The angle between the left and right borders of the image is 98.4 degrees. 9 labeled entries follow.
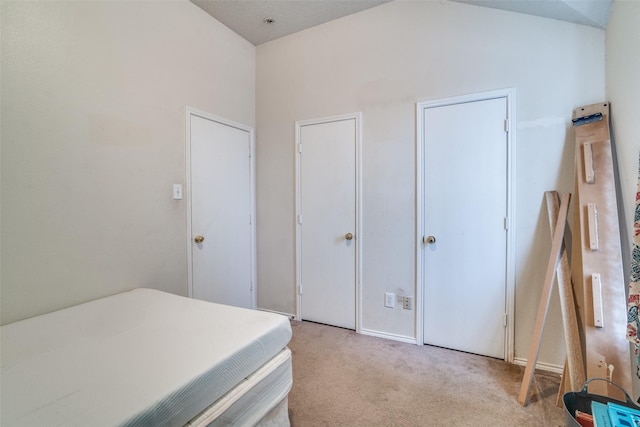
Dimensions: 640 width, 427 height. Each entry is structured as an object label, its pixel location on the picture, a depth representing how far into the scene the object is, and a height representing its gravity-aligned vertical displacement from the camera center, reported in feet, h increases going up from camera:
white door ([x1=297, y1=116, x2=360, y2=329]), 8.80 -0.40
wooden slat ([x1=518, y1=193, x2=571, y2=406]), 5.52 -1.89
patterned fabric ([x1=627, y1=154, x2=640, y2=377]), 3.76 -1.14
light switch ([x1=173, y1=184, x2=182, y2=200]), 7.52 +0.49
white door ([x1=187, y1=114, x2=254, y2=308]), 8.14 -0.08
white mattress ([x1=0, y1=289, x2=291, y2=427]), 2.85 -1.98
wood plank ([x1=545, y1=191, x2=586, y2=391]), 5.18 -2.17
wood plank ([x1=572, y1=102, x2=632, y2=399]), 4.73 -1.07
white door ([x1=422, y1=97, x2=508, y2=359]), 7.00 -0.48
